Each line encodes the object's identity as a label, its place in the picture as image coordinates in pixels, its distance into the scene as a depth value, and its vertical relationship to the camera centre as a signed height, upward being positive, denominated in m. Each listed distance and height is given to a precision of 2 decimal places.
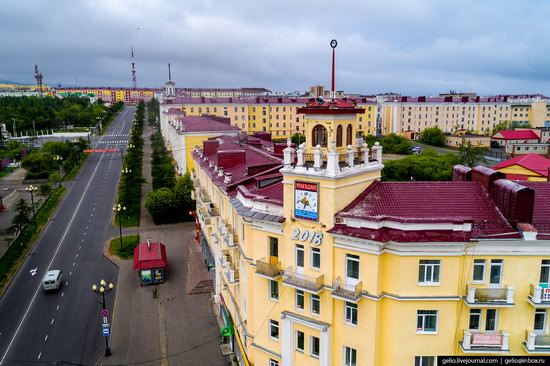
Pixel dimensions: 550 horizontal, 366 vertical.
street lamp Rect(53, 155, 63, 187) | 83.93 -9.42
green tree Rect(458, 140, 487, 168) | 78.94 -8.91
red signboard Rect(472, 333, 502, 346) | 18.72 -9.93
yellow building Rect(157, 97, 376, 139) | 115.75 -0.49
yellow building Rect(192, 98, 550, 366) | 18.38 -6.74
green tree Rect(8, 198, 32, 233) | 50.50 -12.57
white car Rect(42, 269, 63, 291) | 38.75 -15.13
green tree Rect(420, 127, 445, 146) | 120.25 -7.95
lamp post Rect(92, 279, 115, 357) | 29.64 -16.12
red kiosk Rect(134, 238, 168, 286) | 39.59 -14.02
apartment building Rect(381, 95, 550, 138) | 139.12 -1.82
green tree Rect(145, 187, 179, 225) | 55.06 -11.77
